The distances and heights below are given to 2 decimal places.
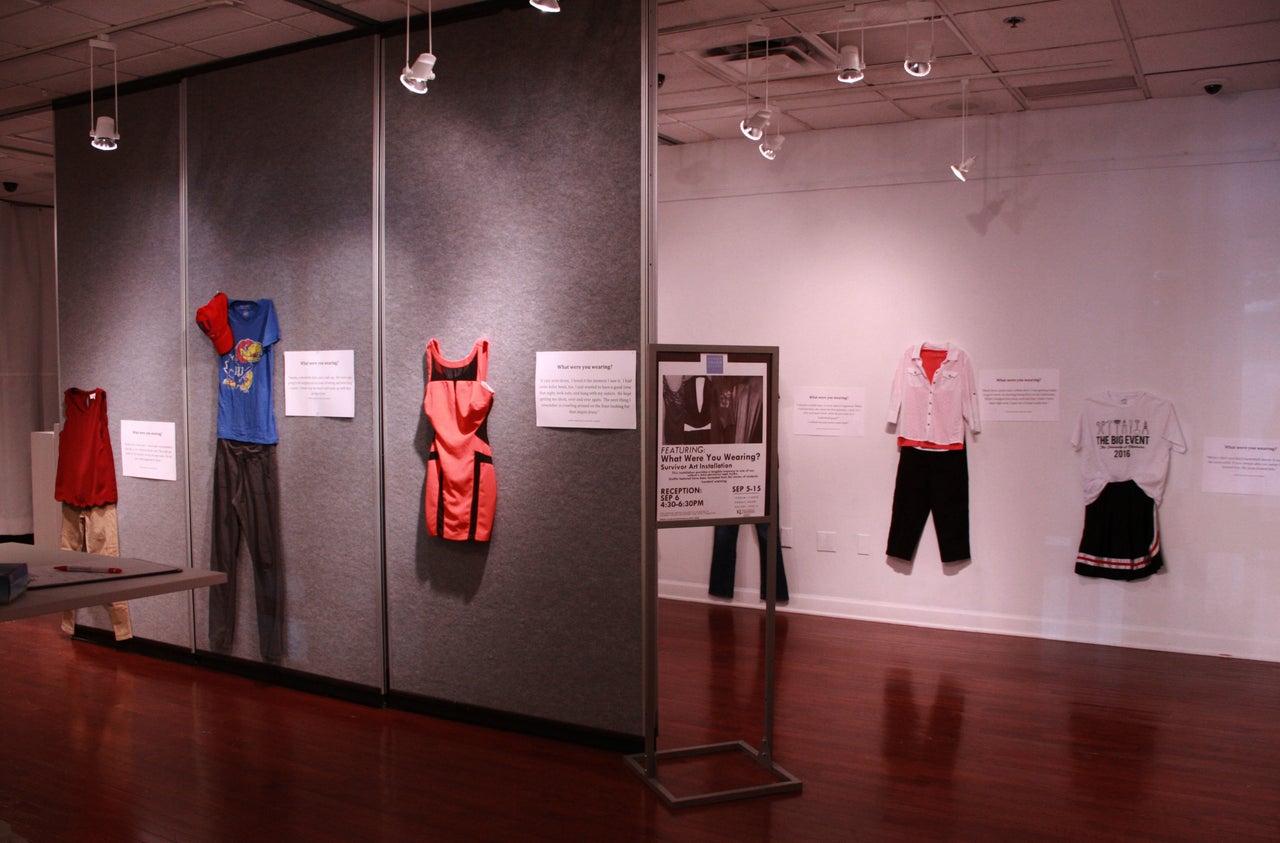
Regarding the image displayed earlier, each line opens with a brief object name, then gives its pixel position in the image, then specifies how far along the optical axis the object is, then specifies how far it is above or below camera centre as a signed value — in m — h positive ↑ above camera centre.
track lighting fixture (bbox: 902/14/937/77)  3.75 +1.32
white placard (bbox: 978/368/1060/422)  5.37 +0.03
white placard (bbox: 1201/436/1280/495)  4.94 -0.35
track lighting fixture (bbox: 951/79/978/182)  5.07 +1.45
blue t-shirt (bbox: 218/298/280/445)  4.50 +0.10
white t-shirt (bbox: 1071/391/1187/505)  5.11 -0.22
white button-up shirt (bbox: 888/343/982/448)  5.49 -0.01
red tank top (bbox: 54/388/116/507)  5.05 -0.32
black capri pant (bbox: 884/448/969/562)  5.51 -0.59
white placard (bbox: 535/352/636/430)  3.61 +0.03
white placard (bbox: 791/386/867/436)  5.81 -0.08
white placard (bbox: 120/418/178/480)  4.88 -0.27
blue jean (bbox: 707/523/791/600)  6.07 -1.03
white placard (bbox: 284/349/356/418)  4.26 +0.06
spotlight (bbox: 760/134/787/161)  4.89 +1.30
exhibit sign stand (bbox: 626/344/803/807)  3.29 -0.20
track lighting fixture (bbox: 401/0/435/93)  3.43 +1.16
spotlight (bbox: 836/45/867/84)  3.75 +1.31
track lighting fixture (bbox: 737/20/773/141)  4.14 +1.26
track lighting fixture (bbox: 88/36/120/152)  4.37 +1.24
